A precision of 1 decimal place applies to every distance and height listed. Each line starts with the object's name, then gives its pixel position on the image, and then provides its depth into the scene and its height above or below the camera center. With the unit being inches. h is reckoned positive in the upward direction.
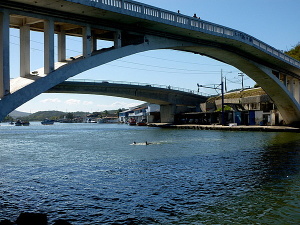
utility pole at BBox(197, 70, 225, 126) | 3099.2 +295.3
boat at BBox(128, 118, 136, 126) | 5300.2 -3.7
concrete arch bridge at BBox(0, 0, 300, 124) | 713.6 +253.9
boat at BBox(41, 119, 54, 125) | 7519.7 +45.4
